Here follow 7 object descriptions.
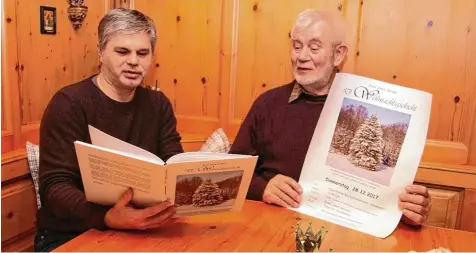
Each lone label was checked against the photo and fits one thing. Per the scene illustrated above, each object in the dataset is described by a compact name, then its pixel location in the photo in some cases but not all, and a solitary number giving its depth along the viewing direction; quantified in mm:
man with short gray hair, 1370
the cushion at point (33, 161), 1798
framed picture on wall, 1944
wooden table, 1114
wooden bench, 1748
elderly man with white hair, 1691
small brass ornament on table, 991
